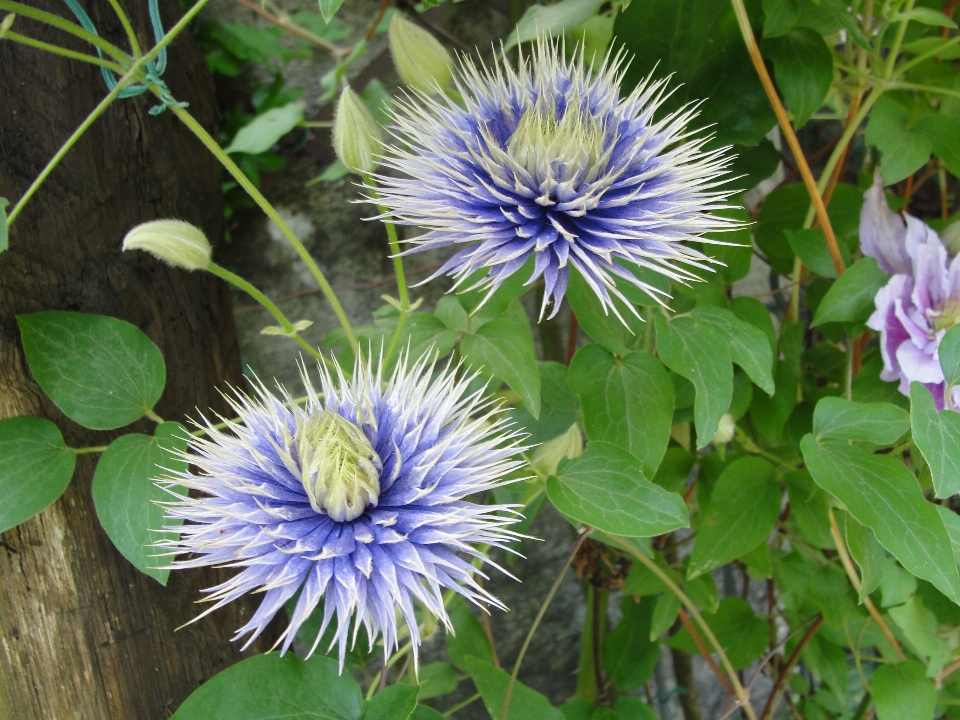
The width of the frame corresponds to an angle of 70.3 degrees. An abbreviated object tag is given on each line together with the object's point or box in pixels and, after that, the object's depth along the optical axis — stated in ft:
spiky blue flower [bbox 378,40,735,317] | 1.00
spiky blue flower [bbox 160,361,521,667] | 0.97
